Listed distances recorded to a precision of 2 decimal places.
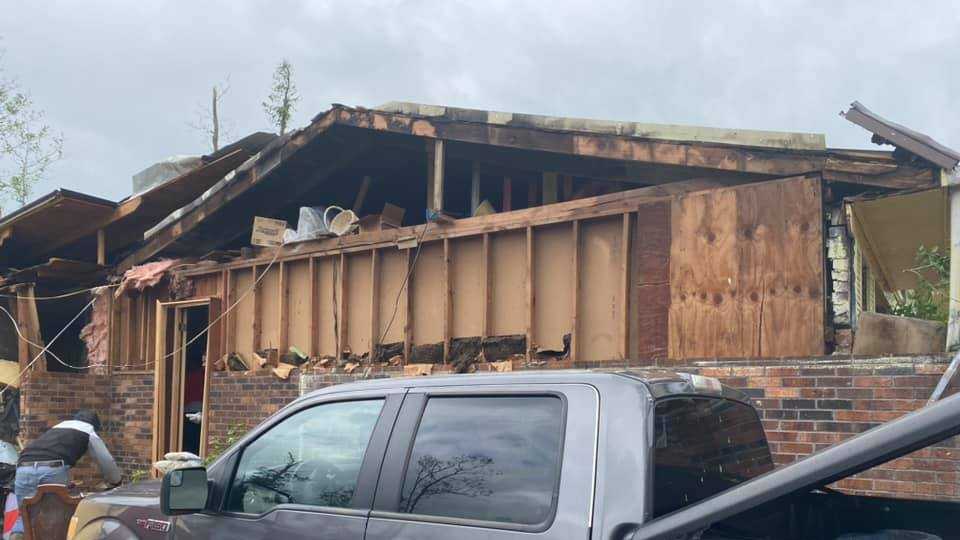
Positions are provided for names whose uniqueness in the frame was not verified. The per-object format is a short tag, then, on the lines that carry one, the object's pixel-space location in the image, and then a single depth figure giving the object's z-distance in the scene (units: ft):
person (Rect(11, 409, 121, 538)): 25.08
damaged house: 19.95
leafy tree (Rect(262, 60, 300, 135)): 95.61
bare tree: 102.12
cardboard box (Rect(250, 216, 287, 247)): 32.14
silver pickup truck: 8.01
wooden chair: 22.54
